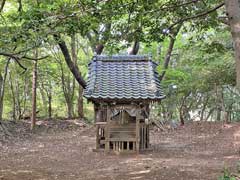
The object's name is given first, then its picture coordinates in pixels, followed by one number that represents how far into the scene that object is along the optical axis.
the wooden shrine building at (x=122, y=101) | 11.76
